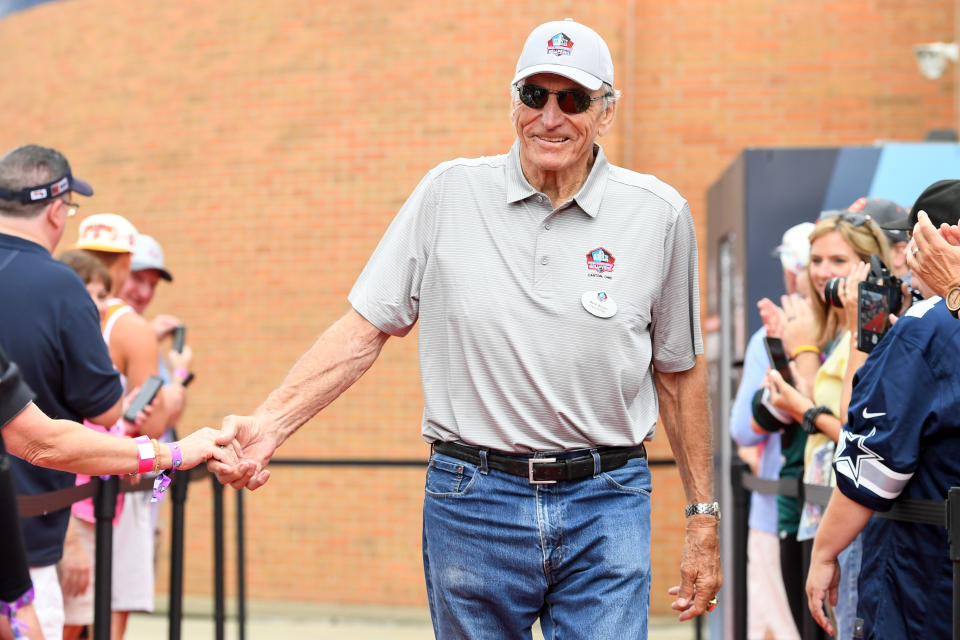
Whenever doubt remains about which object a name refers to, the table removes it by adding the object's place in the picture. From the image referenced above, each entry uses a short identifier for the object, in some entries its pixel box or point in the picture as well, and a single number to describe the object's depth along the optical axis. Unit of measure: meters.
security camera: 8.31
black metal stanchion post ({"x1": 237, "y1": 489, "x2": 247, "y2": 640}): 6.38
